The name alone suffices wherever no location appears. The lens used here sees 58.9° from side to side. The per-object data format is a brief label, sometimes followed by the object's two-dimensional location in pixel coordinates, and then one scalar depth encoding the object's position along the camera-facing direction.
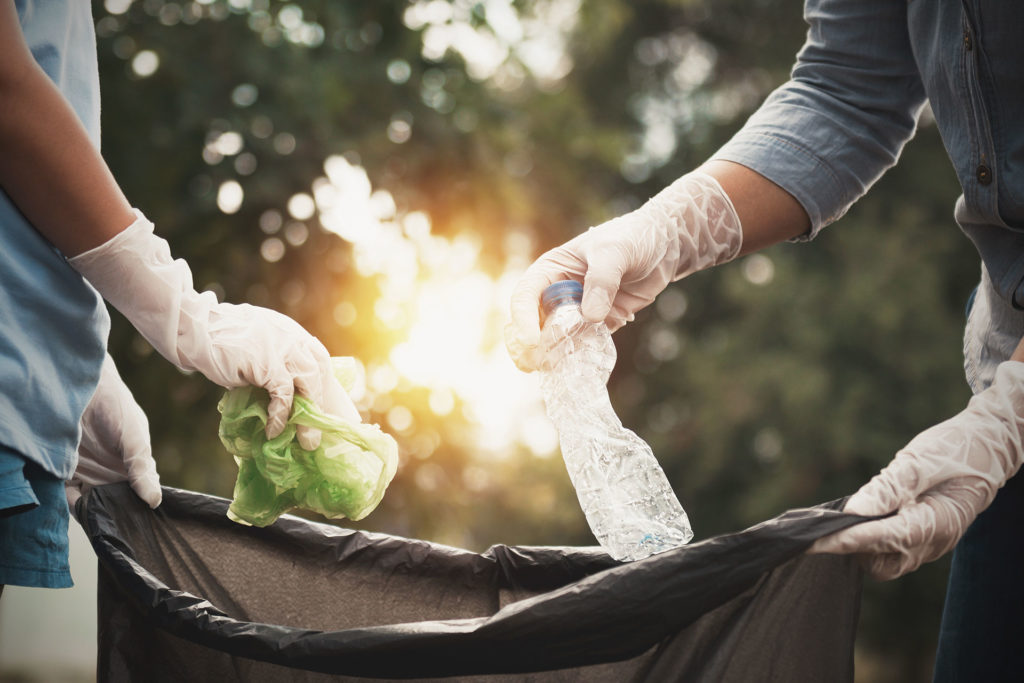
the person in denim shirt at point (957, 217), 1.34
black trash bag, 1.24
